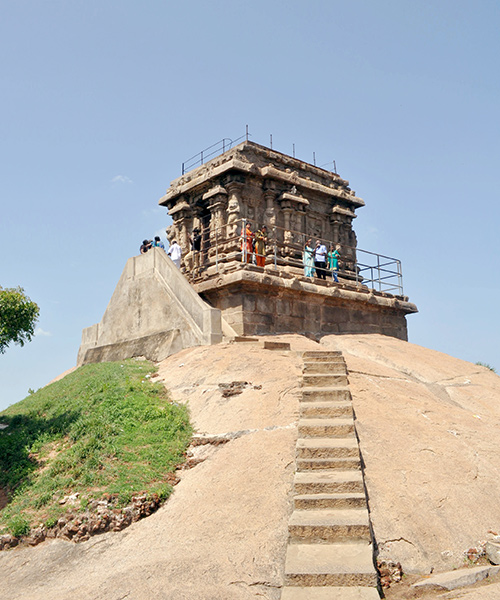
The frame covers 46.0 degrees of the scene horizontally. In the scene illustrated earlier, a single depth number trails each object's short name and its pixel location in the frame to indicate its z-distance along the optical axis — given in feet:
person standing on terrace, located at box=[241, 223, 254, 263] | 51.42
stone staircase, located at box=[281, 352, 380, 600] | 17.62
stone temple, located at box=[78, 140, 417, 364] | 45.44
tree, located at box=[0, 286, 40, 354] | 37.88
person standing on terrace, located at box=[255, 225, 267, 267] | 55.47
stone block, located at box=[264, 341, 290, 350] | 39.42
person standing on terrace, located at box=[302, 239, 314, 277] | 57.82
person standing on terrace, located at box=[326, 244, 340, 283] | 60.75
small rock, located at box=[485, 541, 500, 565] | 19.44
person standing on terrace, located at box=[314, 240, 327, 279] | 57.31
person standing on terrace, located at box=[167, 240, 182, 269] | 57.31
